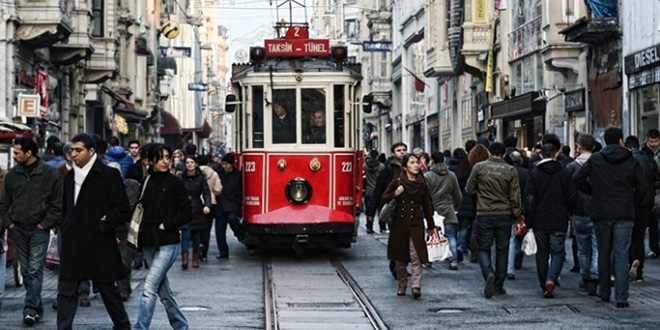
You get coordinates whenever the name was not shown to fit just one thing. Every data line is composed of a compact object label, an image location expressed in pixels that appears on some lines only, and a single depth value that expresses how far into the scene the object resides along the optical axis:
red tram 21.11
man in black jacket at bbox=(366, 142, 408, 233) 22.20
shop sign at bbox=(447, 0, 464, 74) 46.81
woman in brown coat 15.64
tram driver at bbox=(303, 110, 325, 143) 21.28
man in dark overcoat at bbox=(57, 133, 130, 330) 11.02
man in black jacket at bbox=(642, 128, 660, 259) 18.84
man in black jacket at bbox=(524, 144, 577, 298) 15.43
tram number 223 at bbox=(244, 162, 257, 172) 21.33
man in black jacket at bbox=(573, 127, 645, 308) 14.30
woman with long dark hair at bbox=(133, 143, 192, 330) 11.34
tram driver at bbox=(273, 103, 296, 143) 21.30
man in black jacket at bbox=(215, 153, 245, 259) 21.75
